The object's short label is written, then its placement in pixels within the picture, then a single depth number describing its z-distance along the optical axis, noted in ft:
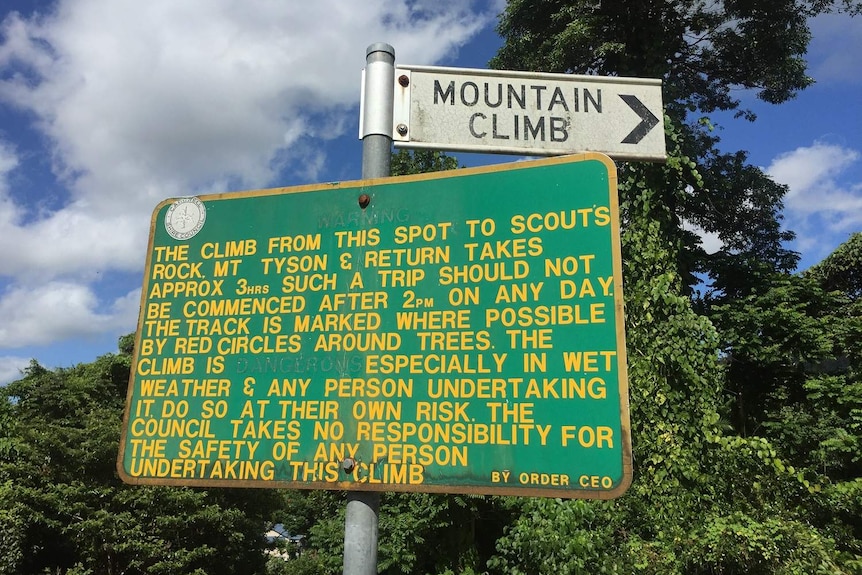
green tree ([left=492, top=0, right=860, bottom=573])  20.94
